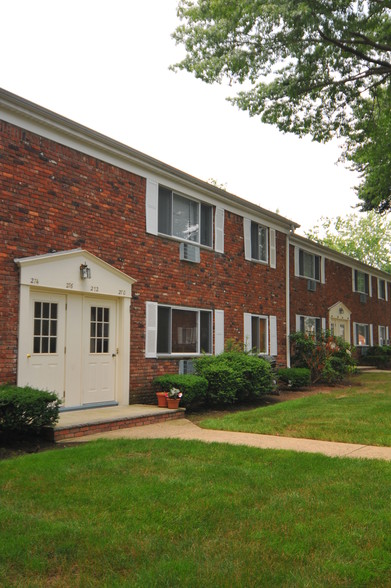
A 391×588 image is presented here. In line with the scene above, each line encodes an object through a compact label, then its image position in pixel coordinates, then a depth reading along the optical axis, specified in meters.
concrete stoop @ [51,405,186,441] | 8.05
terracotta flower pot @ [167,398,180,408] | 10.54
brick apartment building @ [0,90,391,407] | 8.94
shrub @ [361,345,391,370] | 25.53
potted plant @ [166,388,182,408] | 10.55
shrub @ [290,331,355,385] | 17.44
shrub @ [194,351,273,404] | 11.74
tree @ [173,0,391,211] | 10.81
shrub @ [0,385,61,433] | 7.34
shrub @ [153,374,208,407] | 10.94
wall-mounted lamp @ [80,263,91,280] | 9.88
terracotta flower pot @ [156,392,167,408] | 10.75
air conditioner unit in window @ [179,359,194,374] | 12.55
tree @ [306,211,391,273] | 55.53
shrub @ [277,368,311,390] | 15.88
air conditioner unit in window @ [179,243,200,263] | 12.76
